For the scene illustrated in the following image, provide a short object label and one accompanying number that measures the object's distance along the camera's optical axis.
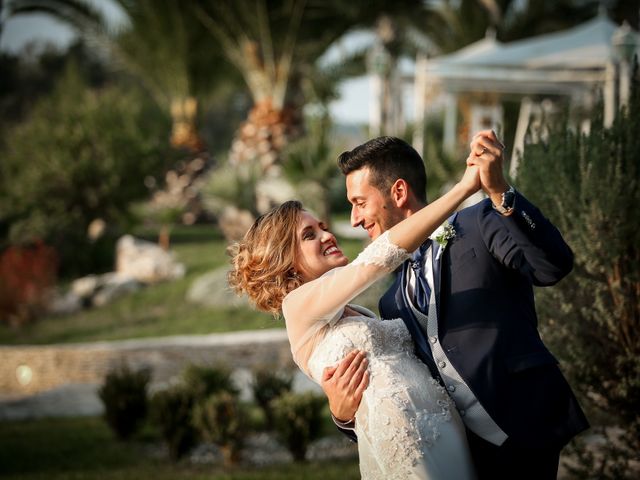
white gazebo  15.23
